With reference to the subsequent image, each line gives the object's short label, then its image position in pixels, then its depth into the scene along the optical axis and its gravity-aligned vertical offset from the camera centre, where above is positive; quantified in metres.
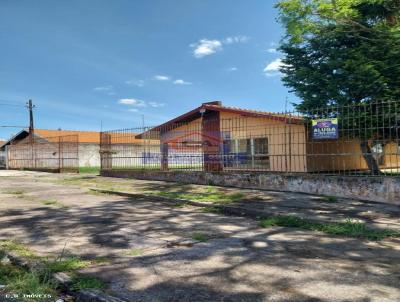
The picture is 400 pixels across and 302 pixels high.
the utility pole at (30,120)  35.35 +4.21
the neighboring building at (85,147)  37.59 +1.41
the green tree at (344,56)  12.22 +4.04
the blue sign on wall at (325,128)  10.46 +0.76
